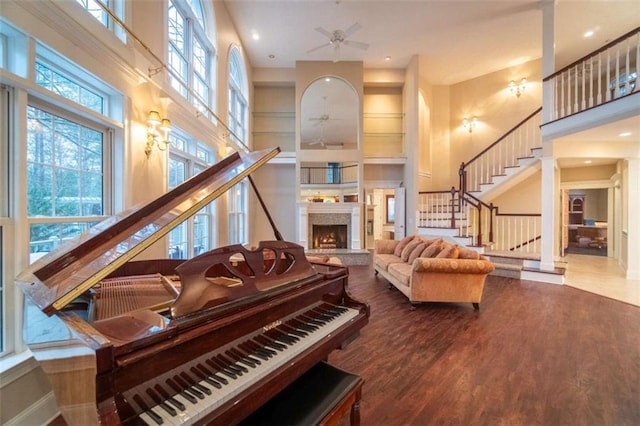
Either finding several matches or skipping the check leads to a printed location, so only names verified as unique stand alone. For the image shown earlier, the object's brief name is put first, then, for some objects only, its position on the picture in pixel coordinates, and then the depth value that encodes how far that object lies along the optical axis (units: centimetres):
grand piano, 80
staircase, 590
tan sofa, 348
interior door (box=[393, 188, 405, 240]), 755
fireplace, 700
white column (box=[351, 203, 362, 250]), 702
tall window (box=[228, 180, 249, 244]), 614
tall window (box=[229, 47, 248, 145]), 605
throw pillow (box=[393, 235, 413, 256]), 502
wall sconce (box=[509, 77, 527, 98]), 705
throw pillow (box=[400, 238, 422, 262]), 461
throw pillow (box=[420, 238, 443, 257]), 398
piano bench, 113
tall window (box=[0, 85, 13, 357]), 156
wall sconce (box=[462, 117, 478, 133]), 769
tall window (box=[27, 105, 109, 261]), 180
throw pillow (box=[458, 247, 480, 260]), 368
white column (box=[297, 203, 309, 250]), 698
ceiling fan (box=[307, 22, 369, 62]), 475
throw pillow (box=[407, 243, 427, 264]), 428
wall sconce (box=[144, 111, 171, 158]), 276
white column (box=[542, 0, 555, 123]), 482
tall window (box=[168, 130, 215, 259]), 367
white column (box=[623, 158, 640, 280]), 501
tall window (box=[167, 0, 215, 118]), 360
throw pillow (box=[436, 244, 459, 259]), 368
